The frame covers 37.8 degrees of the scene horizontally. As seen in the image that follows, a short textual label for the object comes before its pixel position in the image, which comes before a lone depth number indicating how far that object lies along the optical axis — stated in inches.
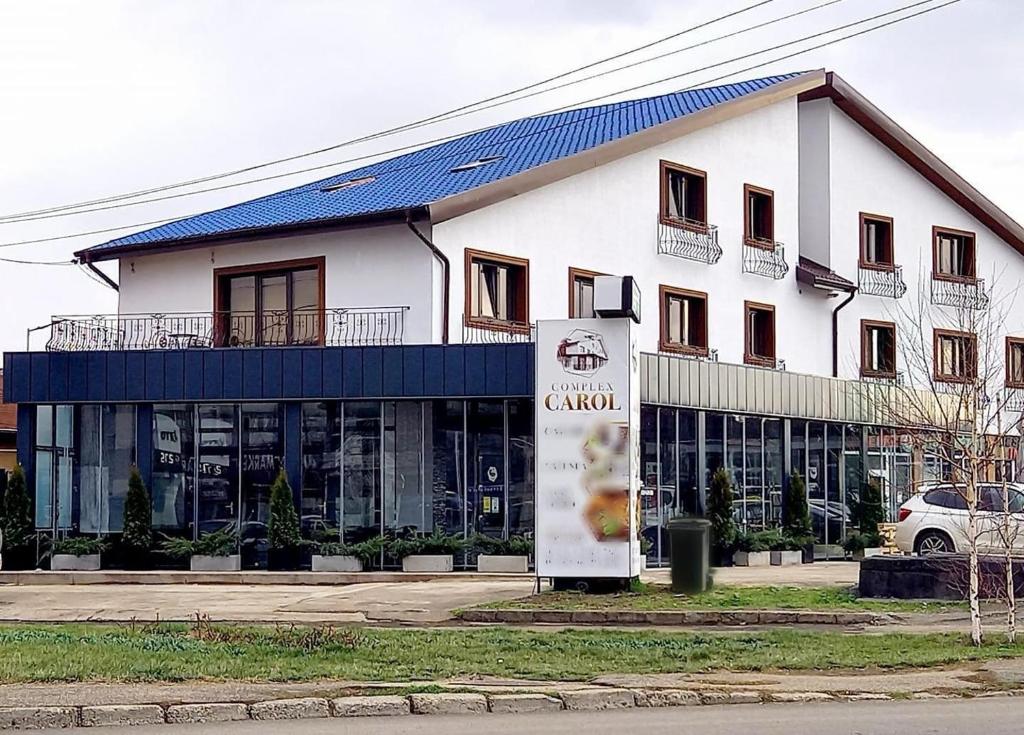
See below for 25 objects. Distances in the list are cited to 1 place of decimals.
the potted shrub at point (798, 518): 1307.8
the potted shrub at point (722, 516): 1227.9
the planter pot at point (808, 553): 1306.6
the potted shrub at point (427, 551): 1122.0
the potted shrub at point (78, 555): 1162.6
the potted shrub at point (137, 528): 1160.2
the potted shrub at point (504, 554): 1119.6
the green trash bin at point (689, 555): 854.5
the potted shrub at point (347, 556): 1125.7
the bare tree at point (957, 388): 636.1
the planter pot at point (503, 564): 1118.4
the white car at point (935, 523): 1074.1
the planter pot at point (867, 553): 1368.1
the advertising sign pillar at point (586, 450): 855.1
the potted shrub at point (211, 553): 1147.9
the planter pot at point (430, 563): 1119.6
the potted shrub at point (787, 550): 1264.8
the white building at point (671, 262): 1178.0
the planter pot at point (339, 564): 1125.1
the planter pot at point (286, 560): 1139.3
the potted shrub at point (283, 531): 1135.0
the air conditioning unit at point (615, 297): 853.2
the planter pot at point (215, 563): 1146.7
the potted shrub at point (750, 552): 1232.8
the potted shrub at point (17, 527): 1168.8
